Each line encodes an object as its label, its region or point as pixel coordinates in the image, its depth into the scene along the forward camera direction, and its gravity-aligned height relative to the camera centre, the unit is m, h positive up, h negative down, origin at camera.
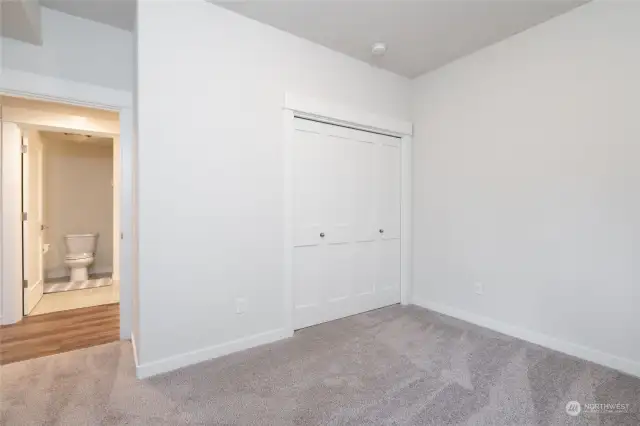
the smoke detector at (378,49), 2.84 +1.45
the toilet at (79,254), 4.86 -0.70
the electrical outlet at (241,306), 2.46 -0.75
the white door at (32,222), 3.33 -0.14
